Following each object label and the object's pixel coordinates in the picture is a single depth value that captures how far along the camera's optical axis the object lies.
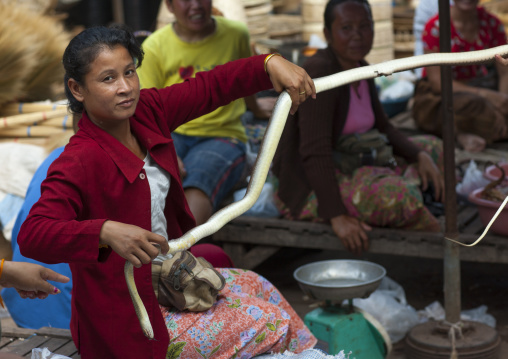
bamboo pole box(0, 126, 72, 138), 4.91
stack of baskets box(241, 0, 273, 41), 7.49
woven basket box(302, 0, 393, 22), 7.85
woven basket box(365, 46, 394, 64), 7.97
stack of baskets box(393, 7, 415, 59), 8.30
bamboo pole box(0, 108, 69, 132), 4.89
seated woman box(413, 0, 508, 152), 5.27
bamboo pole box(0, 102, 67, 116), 5.10
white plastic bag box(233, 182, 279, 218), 4.39
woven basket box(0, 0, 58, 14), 6.39
